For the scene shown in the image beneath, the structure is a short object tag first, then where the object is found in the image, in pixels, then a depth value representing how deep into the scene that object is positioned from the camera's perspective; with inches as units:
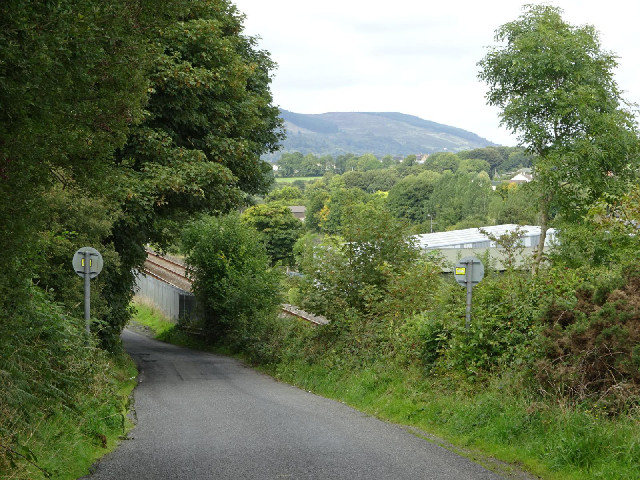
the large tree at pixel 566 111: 1258.6
